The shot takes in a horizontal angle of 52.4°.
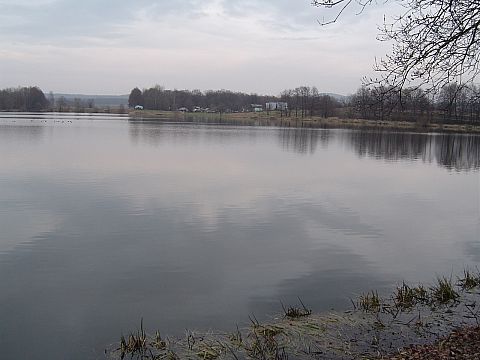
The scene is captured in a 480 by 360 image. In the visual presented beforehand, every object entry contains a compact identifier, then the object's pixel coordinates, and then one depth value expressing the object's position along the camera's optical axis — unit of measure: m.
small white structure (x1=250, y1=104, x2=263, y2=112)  164.98
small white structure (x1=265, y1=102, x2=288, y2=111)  153.30
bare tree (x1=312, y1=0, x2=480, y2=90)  6.71
